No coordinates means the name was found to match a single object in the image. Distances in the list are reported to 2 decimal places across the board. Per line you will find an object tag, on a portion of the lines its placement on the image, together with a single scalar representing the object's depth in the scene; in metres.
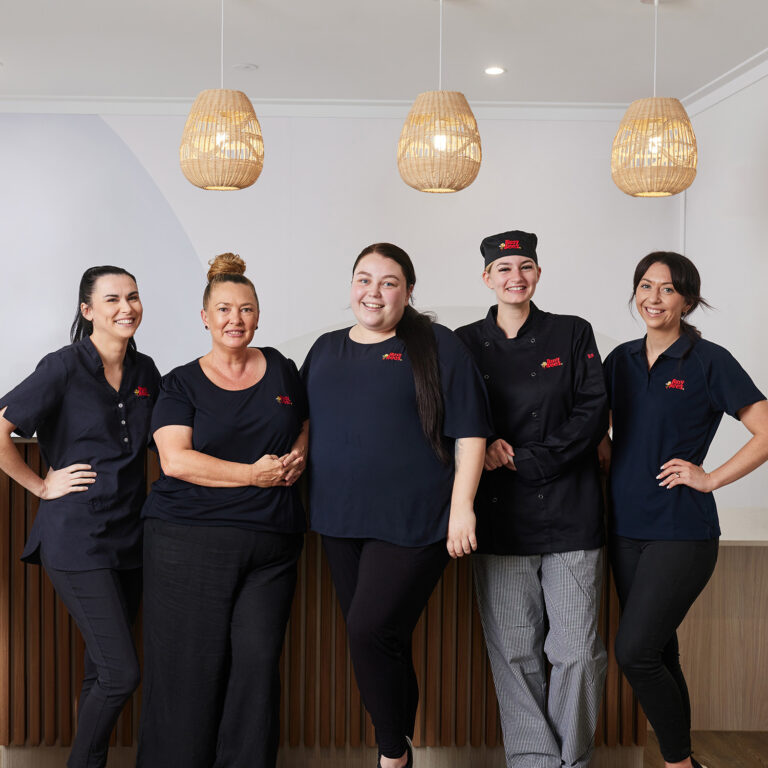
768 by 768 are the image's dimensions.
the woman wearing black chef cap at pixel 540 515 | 2.24
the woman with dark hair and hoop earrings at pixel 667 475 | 2.23
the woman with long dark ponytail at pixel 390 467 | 2.11
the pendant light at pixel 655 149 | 3.17
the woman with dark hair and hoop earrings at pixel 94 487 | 2.18
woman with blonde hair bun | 2.11
